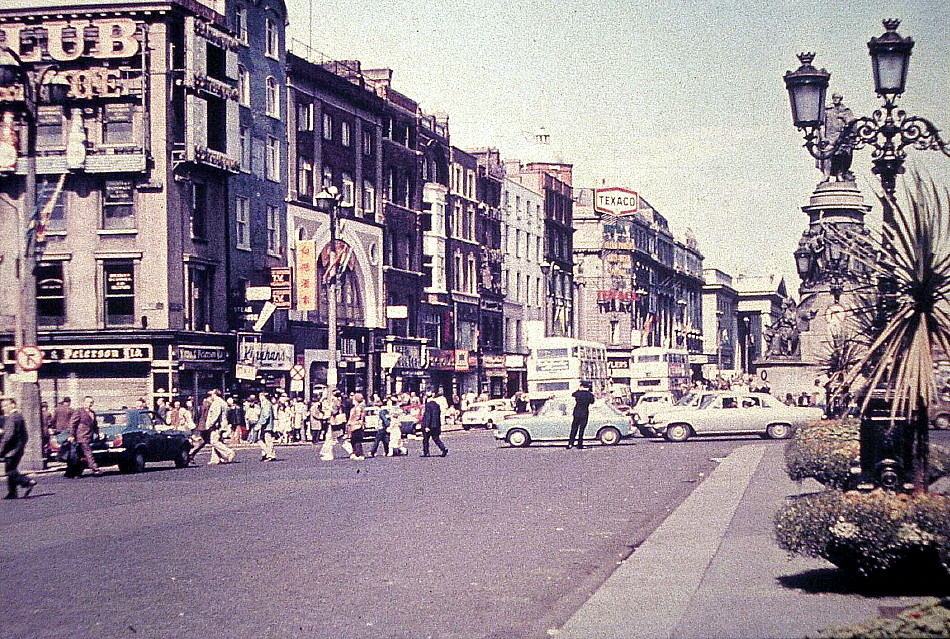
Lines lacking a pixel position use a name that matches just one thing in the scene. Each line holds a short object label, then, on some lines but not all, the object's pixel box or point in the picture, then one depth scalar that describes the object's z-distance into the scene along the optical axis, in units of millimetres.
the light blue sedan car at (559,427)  42188
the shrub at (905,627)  6660
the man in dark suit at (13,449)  24453
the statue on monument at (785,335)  46688
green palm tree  9953
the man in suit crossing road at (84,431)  30141
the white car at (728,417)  44312
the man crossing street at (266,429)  36719
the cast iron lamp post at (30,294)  32312
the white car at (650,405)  50188
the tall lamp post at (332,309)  48281
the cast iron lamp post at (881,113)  15602
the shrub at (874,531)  9586
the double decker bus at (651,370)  90000
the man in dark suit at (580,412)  38294
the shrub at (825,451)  14531
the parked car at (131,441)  32188
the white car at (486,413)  65562
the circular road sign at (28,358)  31406
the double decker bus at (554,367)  66188
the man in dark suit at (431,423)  36594
